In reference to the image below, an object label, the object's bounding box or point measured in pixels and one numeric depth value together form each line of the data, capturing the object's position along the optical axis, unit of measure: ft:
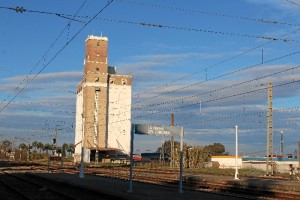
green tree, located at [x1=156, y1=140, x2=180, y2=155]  576.36
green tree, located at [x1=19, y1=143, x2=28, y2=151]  619.38
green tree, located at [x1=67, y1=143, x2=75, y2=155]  550.36
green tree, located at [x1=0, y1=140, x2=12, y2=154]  612.78
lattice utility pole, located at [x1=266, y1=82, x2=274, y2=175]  162.40
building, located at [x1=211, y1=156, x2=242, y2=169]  288.04
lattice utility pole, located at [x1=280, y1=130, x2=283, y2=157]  303.48
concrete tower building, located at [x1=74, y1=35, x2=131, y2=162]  379.76
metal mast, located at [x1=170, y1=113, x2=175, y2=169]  225.76
